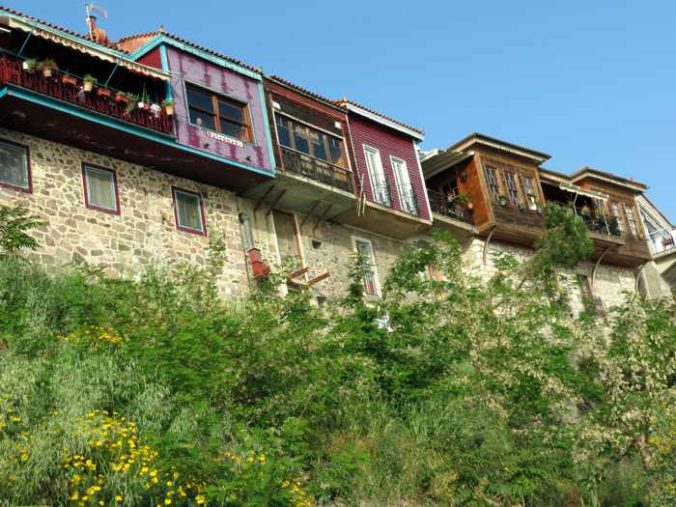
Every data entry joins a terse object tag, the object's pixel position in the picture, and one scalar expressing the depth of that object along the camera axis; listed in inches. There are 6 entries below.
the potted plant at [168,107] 828.6
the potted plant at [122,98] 793.6
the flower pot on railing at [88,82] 768.9
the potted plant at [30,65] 739.4
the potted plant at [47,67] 746.8
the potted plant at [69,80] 759.7
